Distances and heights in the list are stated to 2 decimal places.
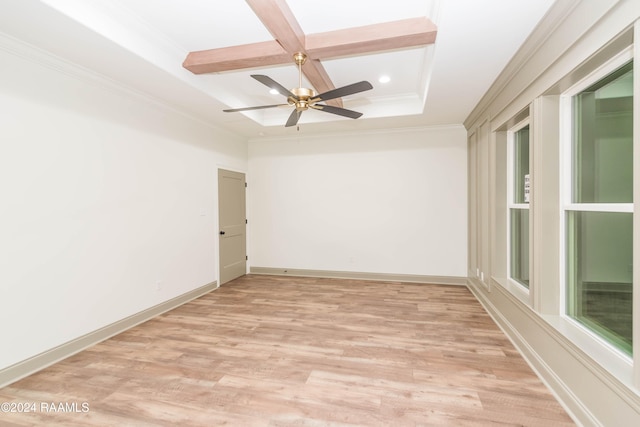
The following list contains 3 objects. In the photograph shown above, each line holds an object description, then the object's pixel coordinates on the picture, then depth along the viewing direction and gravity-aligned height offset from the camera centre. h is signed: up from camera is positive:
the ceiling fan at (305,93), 2.39 +1.02
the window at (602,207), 1.79 +0.01
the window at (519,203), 3.10 +0.08
